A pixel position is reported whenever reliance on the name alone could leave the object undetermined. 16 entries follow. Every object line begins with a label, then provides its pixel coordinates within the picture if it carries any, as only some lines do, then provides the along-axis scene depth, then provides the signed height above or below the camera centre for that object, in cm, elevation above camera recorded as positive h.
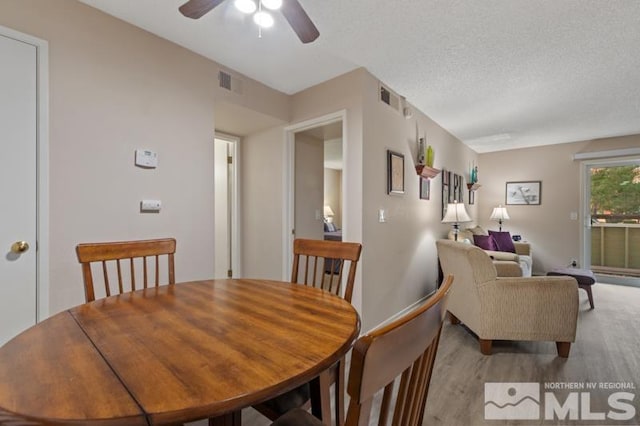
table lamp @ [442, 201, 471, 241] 393 -2
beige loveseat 291 -55
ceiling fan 140 +99
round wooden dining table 56 -37
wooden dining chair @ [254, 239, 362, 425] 107 -43
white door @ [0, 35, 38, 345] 155 +15
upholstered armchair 217 -71
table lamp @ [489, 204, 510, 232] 536 -2
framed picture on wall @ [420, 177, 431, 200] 370 +31
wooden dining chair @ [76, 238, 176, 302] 134 -22
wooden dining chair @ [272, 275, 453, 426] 43 -25
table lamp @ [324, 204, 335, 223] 773 -1
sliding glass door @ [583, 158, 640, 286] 482 -12
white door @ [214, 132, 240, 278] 359 +7
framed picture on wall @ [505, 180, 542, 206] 541 +38
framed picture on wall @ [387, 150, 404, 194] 295 +42
